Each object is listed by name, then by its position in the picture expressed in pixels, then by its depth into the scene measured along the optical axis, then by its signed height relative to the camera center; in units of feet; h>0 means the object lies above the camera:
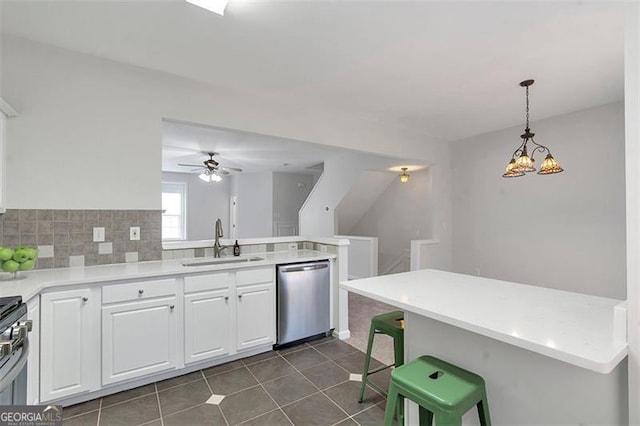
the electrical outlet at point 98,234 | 7.72 -0.49
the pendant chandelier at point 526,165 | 8.96 +1.57
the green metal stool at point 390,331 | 6.27 -2.57
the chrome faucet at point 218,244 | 9.94 -0.99
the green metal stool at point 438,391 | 3.72 -2.38
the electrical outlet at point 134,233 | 8.17 -0.48
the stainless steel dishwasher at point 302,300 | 9.42 -2.87
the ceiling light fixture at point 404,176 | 18.22 +2.56
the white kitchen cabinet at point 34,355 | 5.61 -2.78
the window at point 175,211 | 26.02 +0.45
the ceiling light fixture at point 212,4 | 5.25 +3.89
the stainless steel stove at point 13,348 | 4.00 -1.93
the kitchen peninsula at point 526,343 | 3.30 -1.48
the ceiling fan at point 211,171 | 17.12 +2.79
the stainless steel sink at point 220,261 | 9.21 -1.48
